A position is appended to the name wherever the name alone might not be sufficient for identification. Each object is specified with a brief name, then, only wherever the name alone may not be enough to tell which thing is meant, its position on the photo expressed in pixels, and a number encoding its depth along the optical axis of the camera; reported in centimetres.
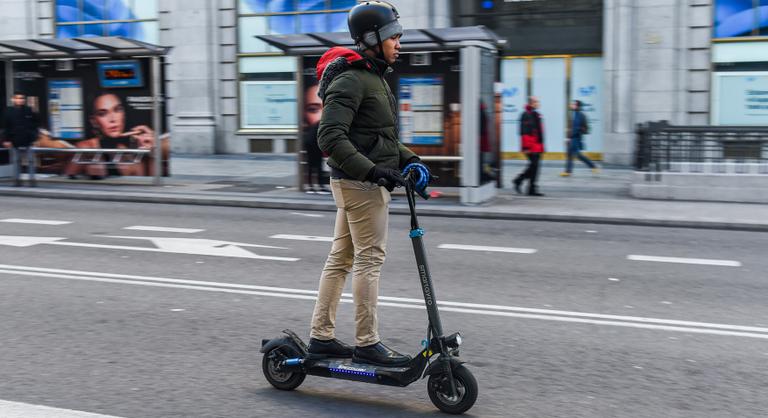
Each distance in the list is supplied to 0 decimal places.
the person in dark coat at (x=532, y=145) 1522
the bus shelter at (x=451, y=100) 1392
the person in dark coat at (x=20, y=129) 1619
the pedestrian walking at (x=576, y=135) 1856
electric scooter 423
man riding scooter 421
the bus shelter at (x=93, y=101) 1653
